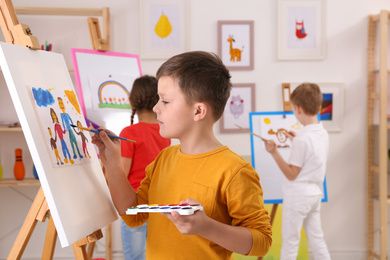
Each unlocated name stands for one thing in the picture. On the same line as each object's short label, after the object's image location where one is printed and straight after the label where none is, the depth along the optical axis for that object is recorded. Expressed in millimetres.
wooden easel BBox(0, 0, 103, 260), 1431
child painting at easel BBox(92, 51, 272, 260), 1202
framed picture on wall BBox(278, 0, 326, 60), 3564
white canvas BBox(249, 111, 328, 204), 3219
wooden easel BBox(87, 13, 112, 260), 2867
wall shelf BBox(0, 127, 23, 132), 3243
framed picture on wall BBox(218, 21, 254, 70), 3541
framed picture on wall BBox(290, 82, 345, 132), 3615
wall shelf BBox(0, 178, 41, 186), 3246
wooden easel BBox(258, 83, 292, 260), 3195
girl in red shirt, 2250
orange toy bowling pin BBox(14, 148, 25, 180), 3355
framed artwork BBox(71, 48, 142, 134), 2729
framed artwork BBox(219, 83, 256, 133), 3574
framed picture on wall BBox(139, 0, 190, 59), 3520
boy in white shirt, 2811
